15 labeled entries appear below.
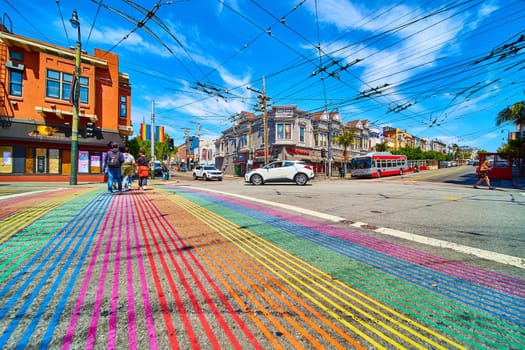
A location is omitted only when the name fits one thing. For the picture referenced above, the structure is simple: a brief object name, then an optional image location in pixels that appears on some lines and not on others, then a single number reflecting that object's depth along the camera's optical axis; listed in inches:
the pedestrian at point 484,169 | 440.4
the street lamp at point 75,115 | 430.9
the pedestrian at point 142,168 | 347.9
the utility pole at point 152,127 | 784.0
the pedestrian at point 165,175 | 849.5
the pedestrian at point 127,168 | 317.7
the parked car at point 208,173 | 934.4
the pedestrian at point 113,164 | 274.4
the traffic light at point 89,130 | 443.1
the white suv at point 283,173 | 560.1
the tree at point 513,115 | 696.4
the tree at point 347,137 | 1202.6
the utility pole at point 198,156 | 2197.8
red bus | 994.7
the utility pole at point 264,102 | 860.6
